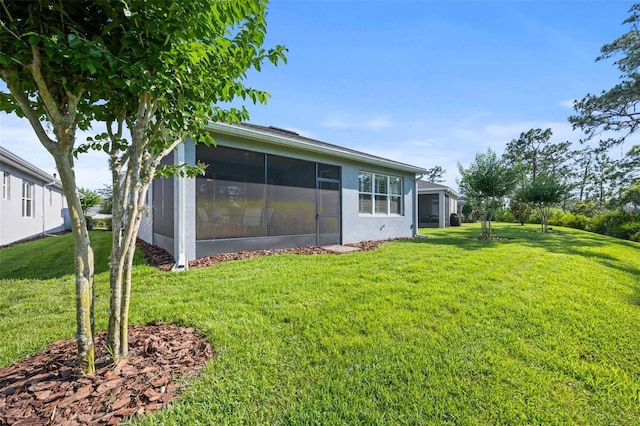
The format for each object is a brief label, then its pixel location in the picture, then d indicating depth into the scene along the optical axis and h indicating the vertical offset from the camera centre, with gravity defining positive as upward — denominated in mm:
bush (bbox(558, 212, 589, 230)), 20359 -654
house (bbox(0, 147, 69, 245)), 9555 +528
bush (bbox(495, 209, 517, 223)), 26609 -379
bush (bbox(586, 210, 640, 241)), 14546 -726
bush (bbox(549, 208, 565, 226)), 23125 -409
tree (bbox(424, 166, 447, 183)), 50906 +7250
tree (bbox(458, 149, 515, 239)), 11492 +1416
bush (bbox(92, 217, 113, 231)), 16938 -584
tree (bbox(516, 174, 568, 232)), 15211 +1167
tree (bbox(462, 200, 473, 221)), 24812 +123
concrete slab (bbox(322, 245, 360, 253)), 8054 -1107
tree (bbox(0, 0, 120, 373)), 1625 +889
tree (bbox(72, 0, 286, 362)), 1812 +964
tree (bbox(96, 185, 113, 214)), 22842 +542
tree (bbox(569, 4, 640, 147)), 13508 +5900
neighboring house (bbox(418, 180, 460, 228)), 19797 +568
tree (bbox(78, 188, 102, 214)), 20639 +950
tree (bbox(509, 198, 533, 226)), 23478 +111
